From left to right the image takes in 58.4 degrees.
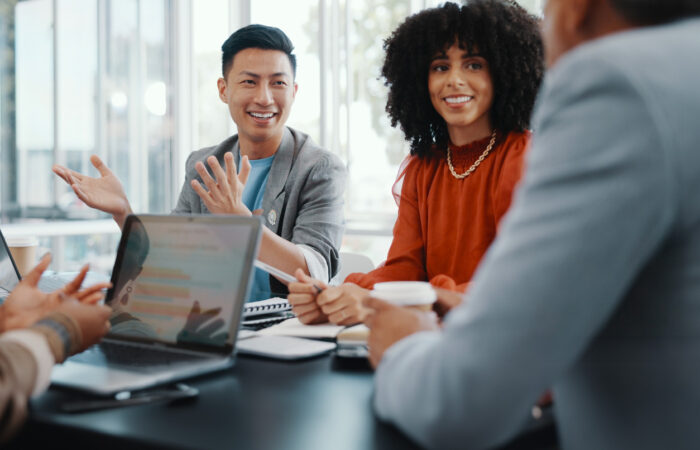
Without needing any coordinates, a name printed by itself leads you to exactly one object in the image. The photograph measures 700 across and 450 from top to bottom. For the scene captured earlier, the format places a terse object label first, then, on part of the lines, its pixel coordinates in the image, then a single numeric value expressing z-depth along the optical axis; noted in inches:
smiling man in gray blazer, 72.3
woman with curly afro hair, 65.6
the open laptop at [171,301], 34.9
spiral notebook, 52.7
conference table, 25.5
